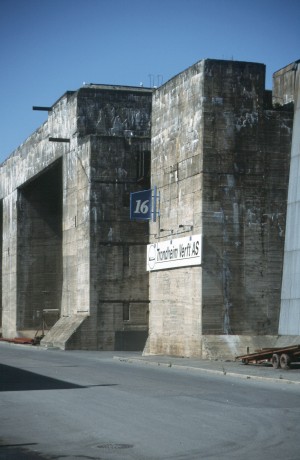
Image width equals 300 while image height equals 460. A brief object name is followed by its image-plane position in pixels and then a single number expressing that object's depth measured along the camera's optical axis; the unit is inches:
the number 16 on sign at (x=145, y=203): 1681.8
